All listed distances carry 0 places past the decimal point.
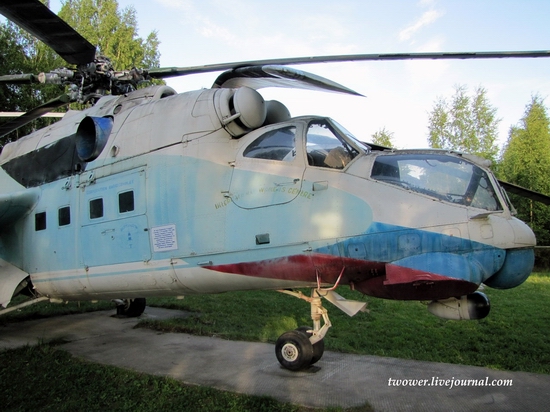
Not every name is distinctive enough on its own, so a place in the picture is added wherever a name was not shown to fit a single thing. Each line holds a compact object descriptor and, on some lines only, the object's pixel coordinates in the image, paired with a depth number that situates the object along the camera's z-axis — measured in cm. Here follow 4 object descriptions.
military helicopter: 374
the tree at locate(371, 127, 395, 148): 3816
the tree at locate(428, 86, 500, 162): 3416
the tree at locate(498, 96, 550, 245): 2152
